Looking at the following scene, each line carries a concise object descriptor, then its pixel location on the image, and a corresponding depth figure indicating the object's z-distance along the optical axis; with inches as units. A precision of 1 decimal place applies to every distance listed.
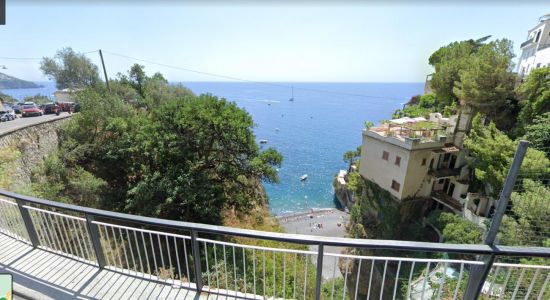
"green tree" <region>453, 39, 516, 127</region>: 541.3
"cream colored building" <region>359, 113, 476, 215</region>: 567.5
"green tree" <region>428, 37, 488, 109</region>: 736.3
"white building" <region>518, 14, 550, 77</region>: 877.9
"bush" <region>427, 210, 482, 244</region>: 432.8
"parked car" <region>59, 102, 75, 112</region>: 840.0
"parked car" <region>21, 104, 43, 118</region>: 725.9
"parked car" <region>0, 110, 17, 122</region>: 642.2
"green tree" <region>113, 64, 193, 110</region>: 949.2
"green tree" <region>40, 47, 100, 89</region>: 986.1
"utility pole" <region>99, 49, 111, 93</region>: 707.7
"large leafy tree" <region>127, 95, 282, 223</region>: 422.3
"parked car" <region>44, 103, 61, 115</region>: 769.6
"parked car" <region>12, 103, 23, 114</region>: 812.0
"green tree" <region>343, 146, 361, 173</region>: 1119.0
